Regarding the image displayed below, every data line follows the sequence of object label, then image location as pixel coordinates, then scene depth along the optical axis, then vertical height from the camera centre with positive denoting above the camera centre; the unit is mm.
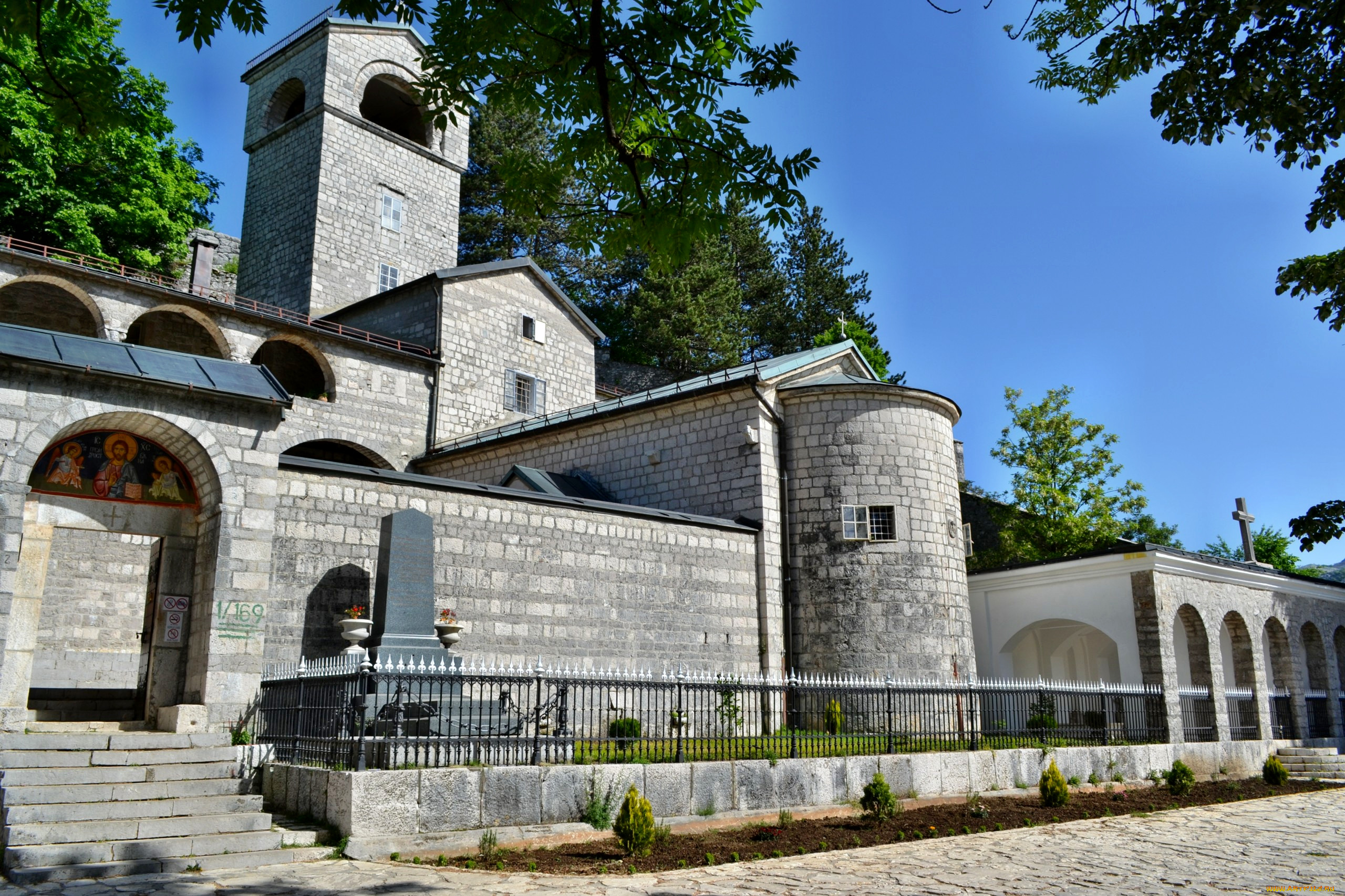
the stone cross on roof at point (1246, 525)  25984 +4095
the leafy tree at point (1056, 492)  27984 +5412
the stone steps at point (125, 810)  7918 -1164
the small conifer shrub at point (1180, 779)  15391 -1519
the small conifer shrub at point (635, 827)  8992 -1340
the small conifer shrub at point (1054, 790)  13250 -1456
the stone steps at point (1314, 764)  19500 -1612
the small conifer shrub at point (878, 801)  11383 -1391
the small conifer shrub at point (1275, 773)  17172 -1579
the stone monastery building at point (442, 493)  11062 +2634
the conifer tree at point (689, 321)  42031 +15118
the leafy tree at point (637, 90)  6113 +3795
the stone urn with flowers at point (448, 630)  13047 +615
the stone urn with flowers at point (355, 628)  11727 +578
